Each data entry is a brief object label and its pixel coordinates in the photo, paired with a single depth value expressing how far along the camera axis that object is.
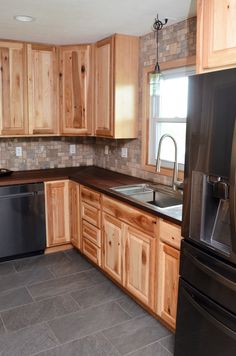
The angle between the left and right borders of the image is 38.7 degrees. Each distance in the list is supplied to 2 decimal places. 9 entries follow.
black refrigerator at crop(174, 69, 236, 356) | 1.43
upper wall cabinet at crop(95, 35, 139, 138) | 3.20
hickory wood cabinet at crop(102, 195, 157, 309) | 2.42
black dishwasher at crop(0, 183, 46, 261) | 3.29
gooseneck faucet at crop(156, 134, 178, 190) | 2.60
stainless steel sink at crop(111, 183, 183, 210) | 2.77
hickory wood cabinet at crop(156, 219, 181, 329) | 2.15
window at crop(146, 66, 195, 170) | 2.92
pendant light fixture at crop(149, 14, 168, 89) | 2.58
